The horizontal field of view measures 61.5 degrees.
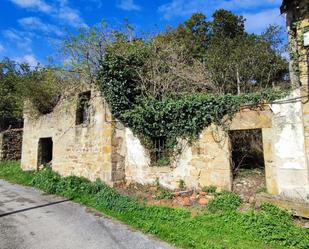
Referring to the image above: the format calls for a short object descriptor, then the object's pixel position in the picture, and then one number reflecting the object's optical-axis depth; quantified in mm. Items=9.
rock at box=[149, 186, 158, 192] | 8533
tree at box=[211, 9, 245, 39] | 21000
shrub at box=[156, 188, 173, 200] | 7737
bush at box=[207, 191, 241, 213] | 6594
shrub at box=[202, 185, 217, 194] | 7496
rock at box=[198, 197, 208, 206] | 7063
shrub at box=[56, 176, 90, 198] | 8922
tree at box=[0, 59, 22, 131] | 20281
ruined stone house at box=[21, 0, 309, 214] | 6301
